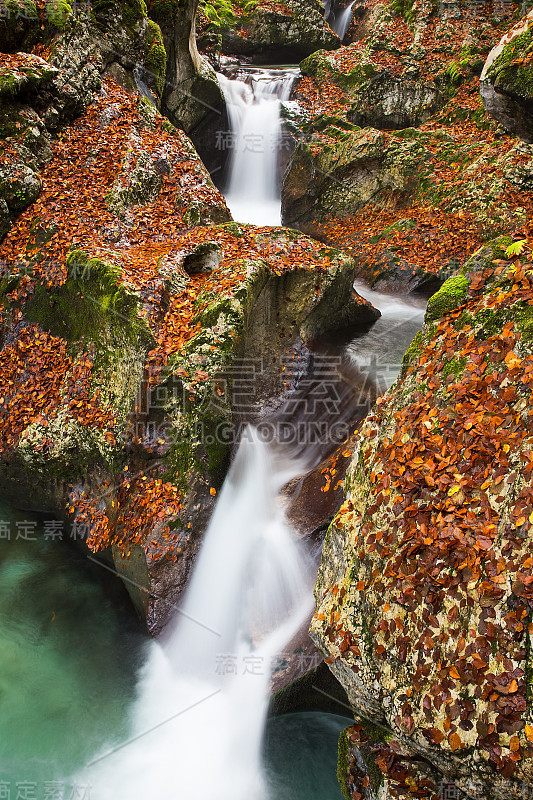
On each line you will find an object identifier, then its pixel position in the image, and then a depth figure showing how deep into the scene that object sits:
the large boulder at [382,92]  14.02
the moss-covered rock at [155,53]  11.34
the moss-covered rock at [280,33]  18.20
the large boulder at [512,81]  5.92
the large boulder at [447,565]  2.72
